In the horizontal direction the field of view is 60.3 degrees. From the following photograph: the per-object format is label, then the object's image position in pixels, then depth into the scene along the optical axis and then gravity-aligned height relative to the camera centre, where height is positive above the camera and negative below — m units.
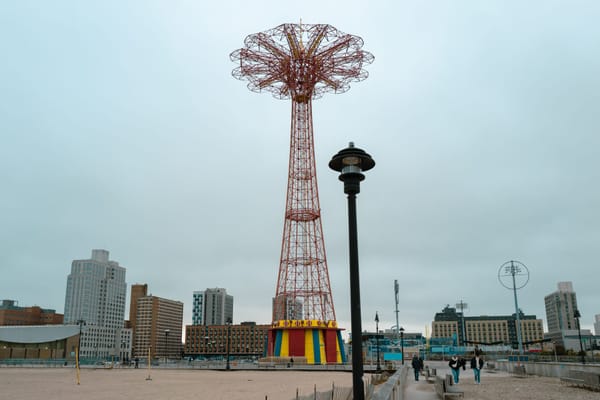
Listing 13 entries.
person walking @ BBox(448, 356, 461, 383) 23.80 -1.72
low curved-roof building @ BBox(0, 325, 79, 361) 113.69 -2.18
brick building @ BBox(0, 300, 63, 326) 182.50 +5.33
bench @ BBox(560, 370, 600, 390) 20.46 -2.13
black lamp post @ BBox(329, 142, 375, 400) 9.11 +2.07
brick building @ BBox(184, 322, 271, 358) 194.12 -3.72
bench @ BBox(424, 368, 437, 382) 29.81 -2.82
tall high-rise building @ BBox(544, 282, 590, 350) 118.00 -2.79
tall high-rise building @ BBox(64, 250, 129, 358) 163.25 -3.24
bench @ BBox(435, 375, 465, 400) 16.93 -2.04
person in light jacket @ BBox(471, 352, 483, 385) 25.39 -1.88
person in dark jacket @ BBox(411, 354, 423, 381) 28.89 -1.97
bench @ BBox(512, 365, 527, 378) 32.16 -2.66
